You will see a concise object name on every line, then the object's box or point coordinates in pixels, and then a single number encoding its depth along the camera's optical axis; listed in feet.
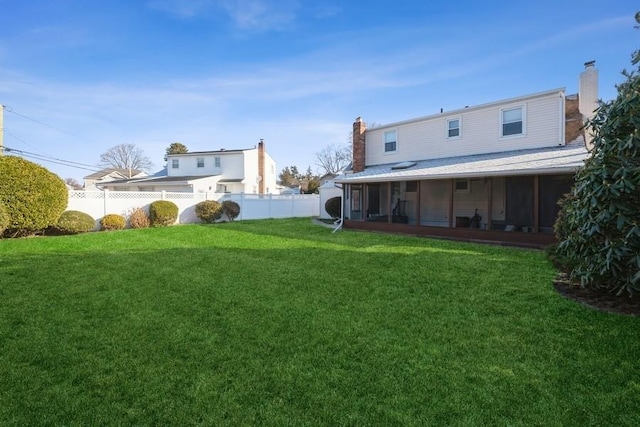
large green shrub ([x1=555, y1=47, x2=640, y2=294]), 15.37
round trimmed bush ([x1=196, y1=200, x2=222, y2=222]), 62.75
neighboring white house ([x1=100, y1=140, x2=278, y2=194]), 97.45
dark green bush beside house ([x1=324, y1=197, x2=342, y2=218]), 67.41
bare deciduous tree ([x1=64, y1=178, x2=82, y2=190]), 189.16
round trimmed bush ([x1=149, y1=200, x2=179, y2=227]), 54.90
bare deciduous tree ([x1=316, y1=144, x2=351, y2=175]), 187.42
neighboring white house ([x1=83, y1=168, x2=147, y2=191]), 149.38
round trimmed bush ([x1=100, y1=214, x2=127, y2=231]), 48.60
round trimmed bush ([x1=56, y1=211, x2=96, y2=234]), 42.73
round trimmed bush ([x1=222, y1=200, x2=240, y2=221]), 67.40
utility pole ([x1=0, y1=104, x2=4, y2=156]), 58.34
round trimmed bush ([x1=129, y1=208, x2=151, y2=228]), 52.47
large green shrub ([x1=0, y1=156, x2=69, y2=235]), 37.35
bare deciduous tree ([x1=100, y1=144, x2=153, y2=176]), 194.31
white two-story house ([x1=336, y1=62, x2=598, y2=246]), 36.94
